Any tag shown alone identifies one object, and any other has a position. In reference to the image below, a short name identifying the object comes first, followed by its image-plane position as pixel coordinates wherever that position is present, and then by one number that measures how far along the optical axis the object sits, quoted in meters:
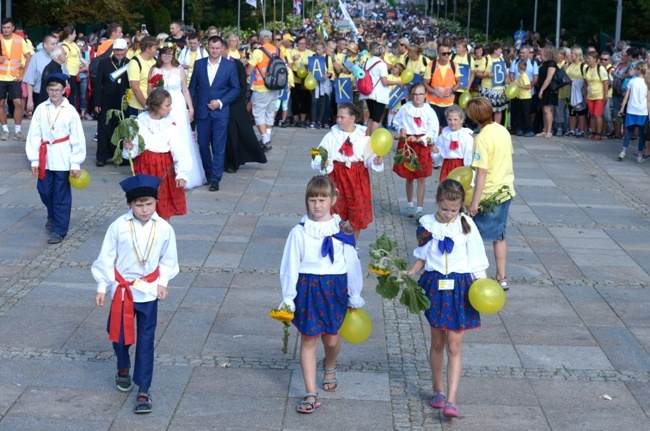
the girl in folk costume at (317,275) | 6.77
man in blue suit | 14.23
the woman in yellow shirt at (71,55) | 19.20
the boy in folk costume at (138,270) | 6.77
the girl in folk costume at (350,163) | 10.43
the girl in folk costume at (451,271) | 6.74
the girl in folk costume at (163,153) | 10.55
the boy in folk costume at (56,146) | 10.93
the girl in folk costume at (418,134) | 12.55
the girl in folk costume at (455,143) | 11.82
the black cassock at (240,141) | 15.52
